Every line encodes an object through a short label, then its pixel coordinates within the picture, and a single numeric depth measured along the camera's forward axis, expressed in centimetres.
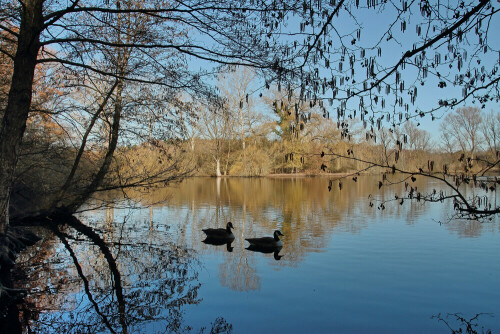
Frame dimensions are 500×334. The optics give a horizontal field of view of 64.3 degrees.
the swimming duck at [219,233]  1077
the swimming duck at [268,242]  962
